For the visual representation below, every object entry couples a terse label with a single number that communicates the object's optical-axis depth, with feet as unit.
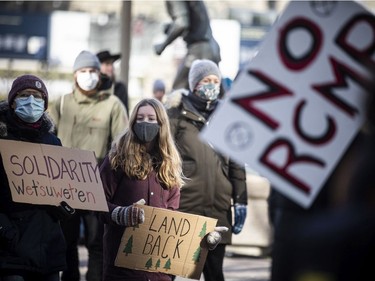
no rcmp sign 24.41
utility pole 83.12
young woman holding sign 40.82
